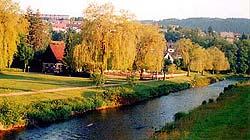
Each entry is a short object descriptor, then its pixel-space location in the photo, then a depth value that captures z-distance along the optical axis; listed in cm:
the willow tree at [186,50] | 11062
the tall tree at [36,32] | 10697
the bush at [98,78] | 6016
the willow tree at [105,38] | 5919
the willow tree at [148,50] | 7938
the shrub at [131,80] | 6813
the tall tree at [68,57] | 7904
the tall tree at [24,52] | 8662
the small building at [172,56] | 13750
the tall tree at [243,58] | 14014
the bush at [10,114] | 3828
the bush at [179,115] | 4341
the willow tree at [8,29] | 4678
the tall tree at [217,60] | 12731
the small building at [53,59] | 9462
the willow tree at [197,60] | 11050
